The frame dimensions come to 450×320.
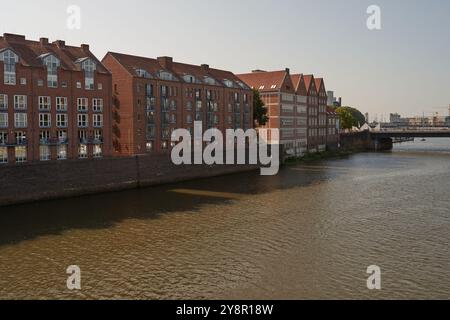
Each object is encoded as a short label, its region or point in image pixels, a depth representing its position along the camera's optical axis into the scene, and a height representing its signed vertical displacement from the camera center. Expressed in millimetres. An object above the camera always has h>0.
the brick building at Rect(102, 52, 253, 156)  64438 +6176
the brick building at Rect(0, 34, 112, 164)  49156 +4743
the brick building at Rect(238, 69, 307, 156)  94562 +7844
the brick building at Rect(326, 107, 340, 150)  118438 +2649
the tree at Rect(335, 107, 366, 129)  137750 +6352
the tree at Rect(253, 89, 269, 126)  91438 +5809
